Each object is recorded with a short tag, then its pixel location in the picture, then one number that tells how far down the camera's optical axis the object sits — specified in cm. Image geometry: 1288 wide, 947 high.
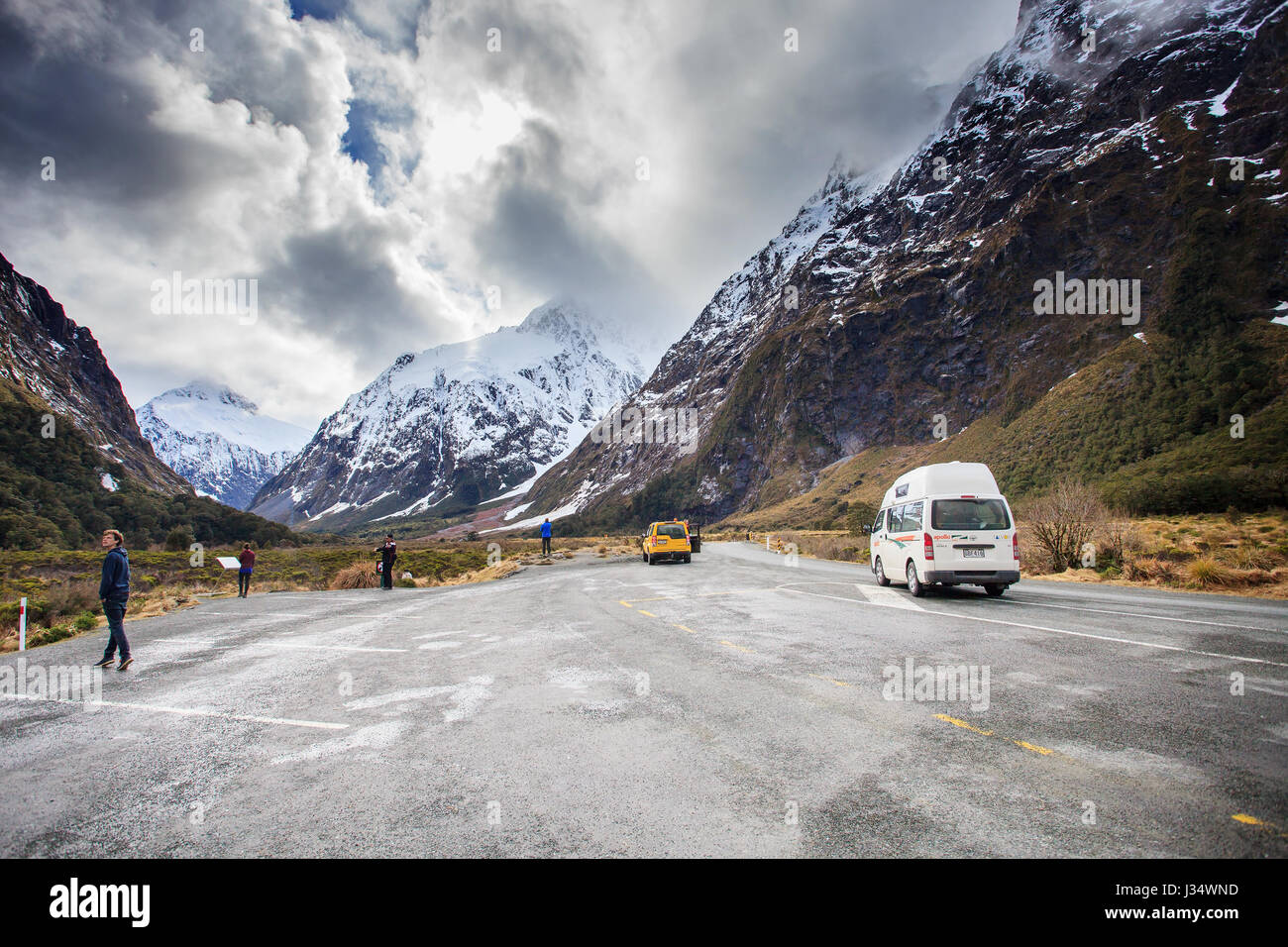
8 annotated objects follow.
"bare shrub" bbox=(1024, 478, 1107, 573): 1772
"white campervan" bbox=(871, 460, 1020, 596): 1170
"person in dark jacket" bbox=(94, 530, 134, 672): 795
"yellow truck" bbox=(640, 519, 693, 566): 2828
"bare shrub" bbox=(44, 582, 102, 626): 1486
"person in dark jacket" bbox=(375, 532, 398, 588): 2081
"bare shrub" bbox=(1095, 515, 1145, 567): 1675
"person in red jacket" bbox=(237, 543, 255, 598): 1913
